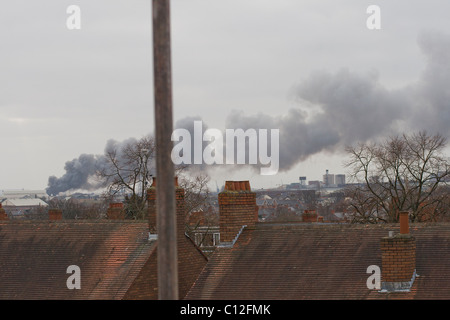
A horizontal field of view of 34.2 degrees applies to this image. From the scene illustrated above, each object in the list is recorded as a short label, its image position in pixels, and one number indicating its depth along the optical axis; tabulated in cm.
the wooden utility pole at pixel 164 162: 1014
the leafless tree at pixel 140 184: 5391
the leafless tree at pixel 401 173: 4853
